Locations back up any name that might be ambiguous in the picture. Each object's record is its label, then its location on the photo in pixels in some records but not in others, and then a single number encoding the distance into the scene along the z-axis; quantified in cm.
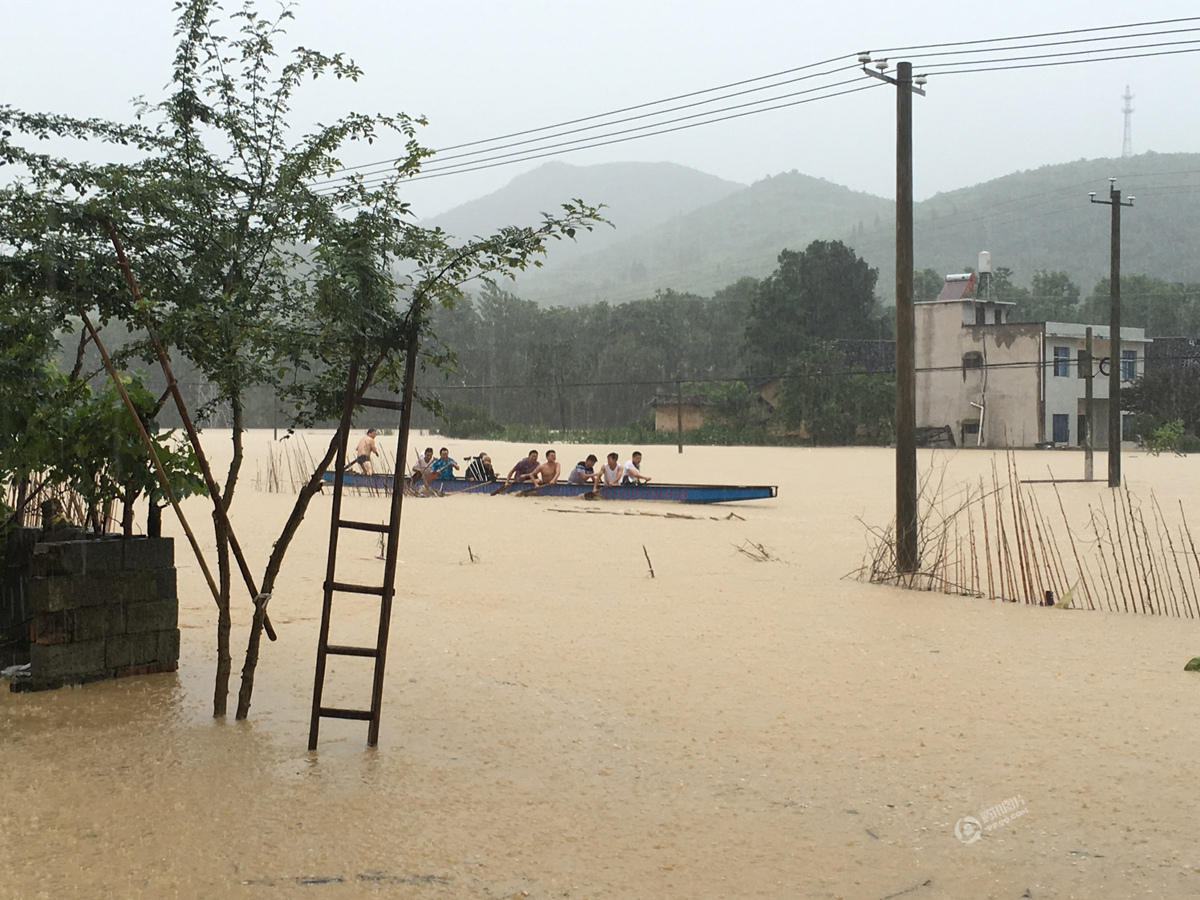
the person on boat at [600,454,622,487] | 2402
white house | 4828
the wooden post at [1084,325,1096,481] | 2665
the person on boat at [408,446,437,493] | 2541
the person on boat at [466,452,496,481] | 2594
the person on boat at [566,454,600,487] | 2439
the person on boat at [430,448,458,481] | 2595
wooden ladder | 652
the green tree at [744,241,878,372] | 6194
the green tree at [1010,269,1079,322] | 8919
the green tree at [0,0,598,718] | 642
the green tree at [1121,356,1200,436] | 4747
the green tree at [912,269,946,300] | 9781
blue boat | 2308
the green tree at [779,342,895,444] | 5206
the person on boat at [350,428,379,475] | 2649
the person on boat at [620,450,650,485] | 2432
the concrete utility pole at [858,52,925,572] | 1330
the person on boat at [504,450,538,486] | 2516
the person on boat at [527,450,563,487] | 2508
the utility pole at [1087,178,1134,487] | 2666
